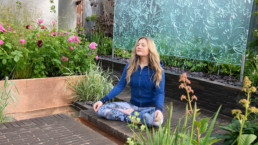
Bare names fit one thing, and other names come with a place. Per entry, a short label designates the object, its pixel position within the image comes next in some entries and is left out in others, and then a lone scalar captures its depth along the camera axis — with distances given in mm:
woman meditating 3109
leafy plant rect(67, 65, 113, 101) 4113
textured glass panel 4117
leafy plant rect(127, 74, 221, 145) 1284
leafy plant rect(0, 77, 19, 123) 3006
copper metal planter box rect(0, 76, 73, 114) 3664
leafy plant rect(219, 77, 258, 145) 2318
